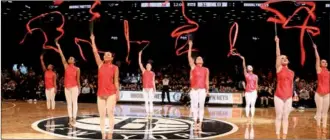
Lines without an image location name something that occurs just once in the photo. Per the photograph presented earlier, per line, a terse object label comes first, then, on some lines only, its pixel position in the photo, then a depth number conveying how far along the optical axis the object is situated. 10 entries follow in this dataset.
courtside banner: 19.56
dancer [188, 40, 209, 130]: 10.65
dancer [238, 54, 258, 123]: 12.55
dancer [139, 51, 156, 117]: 13.79
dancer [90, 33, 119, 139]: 8.00
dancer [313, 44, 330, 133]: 10.03
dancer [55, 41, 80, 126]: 11.06
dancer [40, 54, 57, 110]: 15.11
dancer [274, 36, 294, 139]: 8.21
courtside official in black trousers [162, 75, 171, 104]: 19.16
